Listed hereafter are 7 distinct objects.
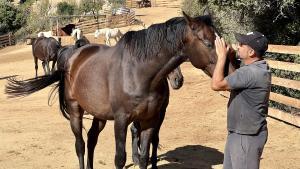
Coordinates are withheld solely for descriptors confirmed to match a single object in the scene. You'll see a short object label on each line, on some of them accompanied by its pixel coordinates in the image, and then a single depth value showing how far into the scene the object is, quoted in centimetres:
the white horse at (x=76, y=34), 2567
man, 305
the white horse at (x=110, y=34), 2605
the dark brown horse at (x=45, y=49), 1583
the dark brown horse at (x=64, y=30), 3130
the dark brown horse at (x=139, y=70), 364
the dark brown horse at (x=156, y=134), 546
